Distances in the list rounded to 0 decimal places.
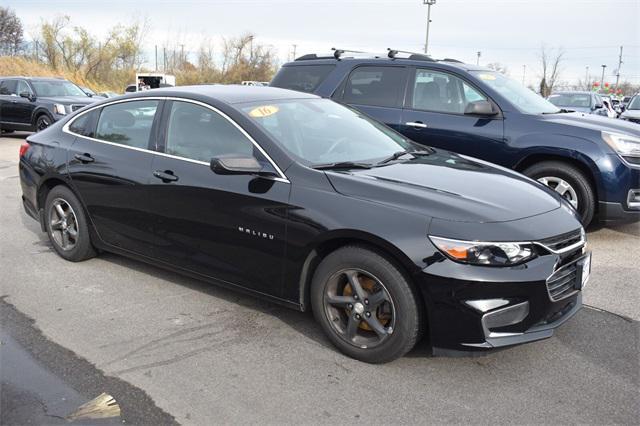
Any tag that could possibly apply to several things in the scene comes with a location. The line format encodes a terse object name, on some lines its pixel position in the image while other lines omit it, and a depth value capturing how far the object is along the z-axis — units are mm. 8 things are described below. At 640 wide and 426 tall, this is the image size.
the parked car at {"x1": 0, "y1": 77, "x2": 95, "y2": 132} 15000
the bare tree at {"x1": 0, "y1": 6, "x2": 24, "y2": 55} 49625
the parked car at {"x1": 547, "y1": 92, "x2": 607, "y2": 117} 17066
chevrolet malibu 3064
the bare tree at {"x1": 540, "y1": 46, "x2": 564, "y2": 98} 49681
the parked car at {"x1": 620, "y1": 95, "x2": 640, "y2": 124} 15875
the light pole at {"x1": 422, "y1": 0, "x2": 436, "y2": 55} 44853
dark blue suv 5824
